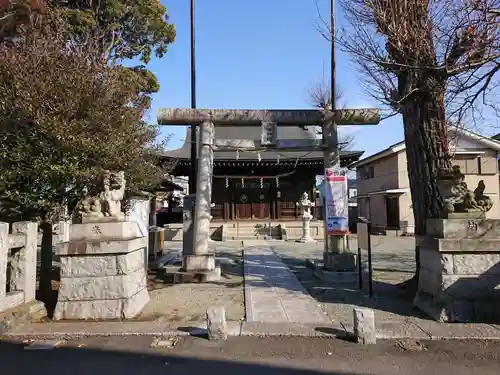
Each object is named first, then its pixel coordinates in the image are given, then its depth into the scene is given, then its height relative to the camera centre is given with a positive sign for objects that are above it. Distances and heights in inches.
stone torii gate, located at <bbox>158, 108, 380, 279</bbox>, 410.6 +101.8
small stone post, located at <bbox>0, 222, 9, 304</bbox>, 233.9 -20.5
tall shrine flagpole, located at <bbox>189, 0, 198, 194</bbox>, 639.0 +207.2
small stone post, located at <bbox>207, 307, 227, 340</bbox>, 210.1 -57.7
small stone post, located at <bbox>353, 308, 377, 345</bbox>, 204.2 -57.6
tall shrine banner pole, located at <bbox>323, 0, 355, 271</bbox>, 388.5 -20.4
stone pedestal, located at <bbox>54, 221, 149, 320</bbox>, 252.2 -38.9
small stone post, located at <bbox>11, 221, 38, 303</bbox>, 253.4 -29.3
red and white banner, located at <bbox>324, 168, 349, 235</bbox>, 400.8 +14.6
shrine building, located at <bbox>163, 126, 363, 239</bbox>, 975.0 +72.6
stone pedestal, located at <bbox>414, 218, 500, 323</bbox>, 238.8 -33.4
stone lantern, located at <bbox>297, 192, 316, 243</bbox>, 850.8 -6.5
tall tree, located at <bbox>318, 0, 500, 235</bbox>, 255.1 +103.3
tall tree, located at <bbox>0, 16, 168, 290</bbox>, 277.1 +64.4
